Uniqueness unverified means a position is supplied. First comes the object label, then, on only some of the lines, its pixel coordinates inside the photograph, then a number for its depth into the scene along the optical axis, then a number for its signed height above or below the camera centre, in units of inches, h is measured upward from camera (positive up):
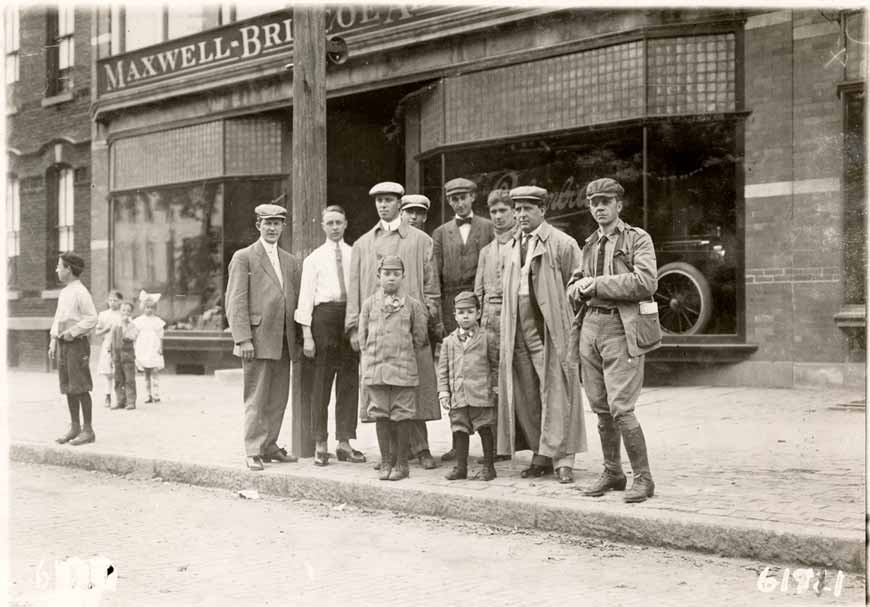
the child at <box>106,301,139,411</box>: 474.0 -25.1
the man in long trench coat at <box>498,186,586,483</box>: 257.1 -8.6
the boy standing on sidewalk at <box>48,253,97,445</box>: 348.2 -14.4
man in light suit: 293.0 -6.7
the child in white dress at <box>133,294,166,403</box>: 500.1 -25.2
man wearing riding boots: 226.2 -5.0
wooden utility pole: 305.9 +47.4
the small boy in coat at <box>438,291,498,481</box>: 258.1 -21.6
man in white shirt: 293.6 -3.1
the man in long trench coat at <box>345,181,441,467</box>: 279.4 +10.5
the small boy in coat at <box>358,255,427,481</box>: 263.1 -15.8
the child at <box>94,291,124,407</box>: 485.1 -11.0
